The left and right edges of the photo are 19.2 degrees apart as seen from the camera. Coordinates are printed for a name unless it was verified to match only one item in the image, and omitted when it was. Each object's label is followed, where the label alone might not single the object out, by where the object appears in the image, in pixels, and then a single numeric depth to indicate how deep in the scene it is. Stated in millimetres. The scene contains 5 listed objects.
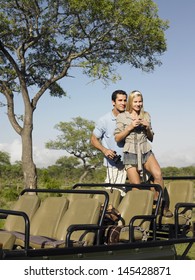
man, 6879
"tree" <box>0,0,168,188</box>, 20156
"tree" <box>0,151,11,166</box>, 62562
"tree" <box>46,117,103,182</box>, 50312
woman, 6516
